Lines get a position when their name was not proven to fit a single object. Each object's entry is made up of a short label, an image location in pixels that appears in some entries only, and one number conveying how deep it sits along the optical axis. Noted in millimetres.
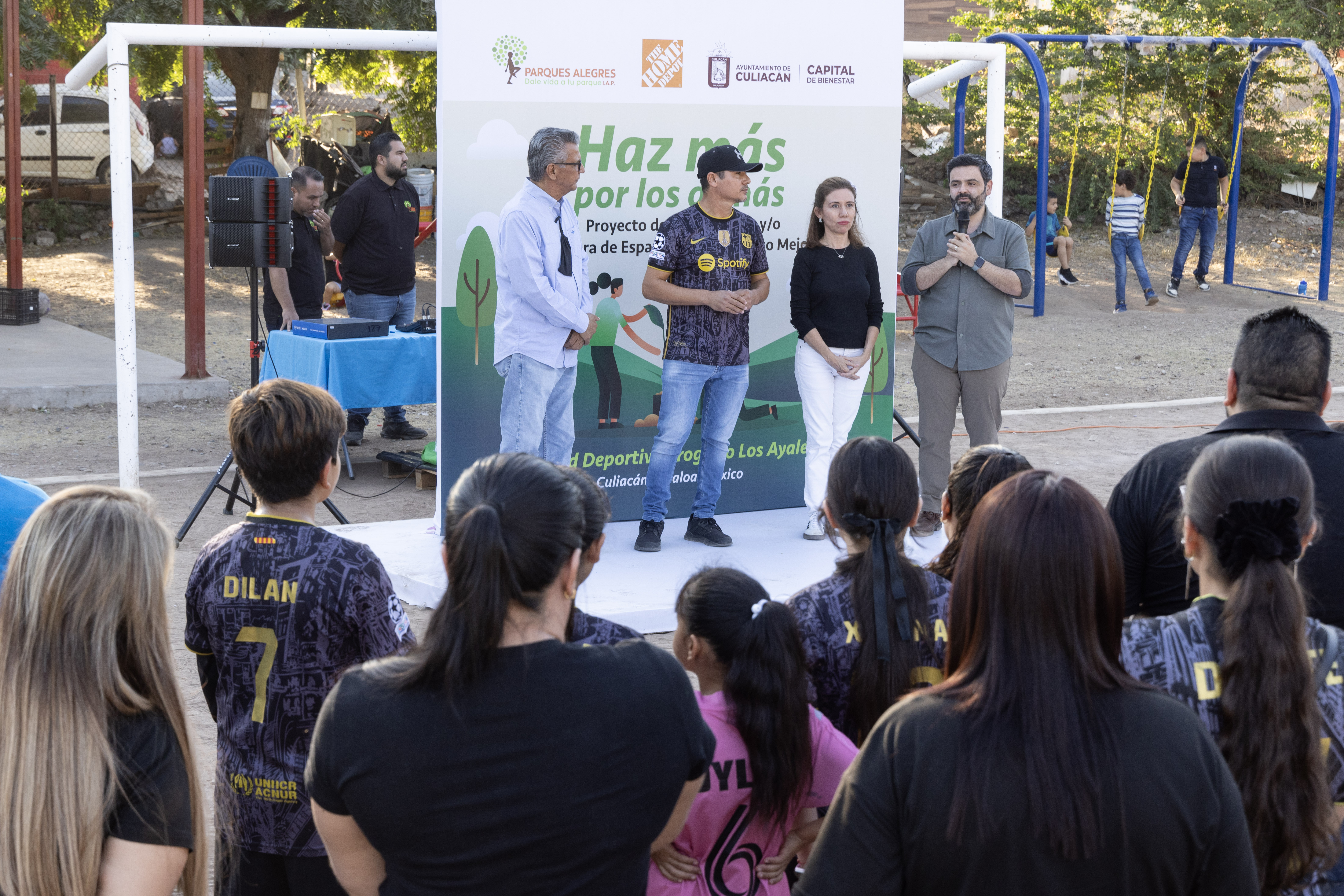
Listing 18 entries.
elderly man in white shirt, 5570
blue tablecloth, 7652
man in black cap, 5895
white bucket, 16141
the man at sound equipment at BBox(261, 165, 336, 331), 8375
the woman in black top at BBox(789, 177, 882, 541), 6125
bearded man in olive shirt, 6242
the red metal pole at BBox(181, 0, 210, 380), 10461
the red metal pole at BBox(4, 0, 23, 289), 12266
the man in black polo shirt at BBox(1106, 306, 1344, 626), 2758
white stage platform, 5449
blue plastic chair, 10430
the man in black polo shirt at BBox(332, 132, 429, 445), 8562
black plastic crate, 13016
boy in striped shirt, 15453
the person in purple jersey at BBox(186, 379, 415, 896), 2412
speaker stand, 6312
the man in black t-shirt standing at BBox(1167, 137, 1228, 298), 15789
